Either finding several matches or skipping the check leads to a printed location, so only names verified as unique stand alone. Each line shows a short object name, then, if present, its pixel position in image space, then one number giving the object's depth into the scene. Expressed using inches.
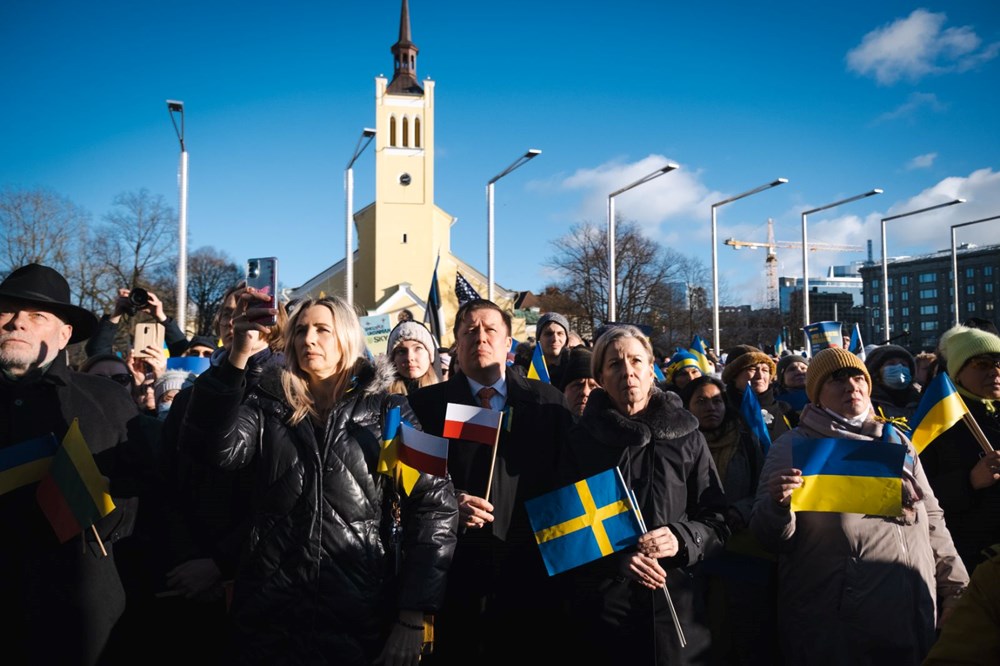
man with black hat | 125.0
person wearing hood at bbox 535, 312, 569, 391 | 307.3
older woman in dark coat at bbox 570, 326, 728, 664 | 133.7
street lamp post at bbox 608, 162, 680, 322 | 901.7
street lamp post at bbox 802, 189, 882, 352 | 1065.1
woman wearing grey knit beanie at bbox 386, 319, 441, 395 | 217.3
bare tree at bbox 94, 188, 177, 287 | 1208.2
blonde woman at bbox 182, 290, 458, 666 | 114.3
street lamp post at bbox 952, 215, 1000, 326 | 1184.8
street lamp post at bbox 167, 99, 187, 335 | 615.5
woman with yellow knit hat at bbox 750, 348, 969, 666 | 136.5
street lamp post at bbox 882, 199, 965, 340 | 1062.3
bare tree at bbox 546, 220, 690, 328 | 1419.8
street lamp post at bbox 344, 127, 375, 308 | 807.9
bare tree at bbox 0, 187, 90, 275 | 1075.3
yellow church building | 2363.4
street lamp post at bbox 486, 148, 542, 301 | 927.7
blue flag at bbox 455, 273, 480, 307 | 586.3
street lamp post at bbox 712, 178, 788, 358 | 933.2
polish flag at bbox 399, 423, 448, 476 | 124.4
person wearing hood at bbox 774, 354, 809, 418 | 261.9
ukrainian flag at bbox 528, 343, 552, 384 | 257.0
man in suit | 154.4
